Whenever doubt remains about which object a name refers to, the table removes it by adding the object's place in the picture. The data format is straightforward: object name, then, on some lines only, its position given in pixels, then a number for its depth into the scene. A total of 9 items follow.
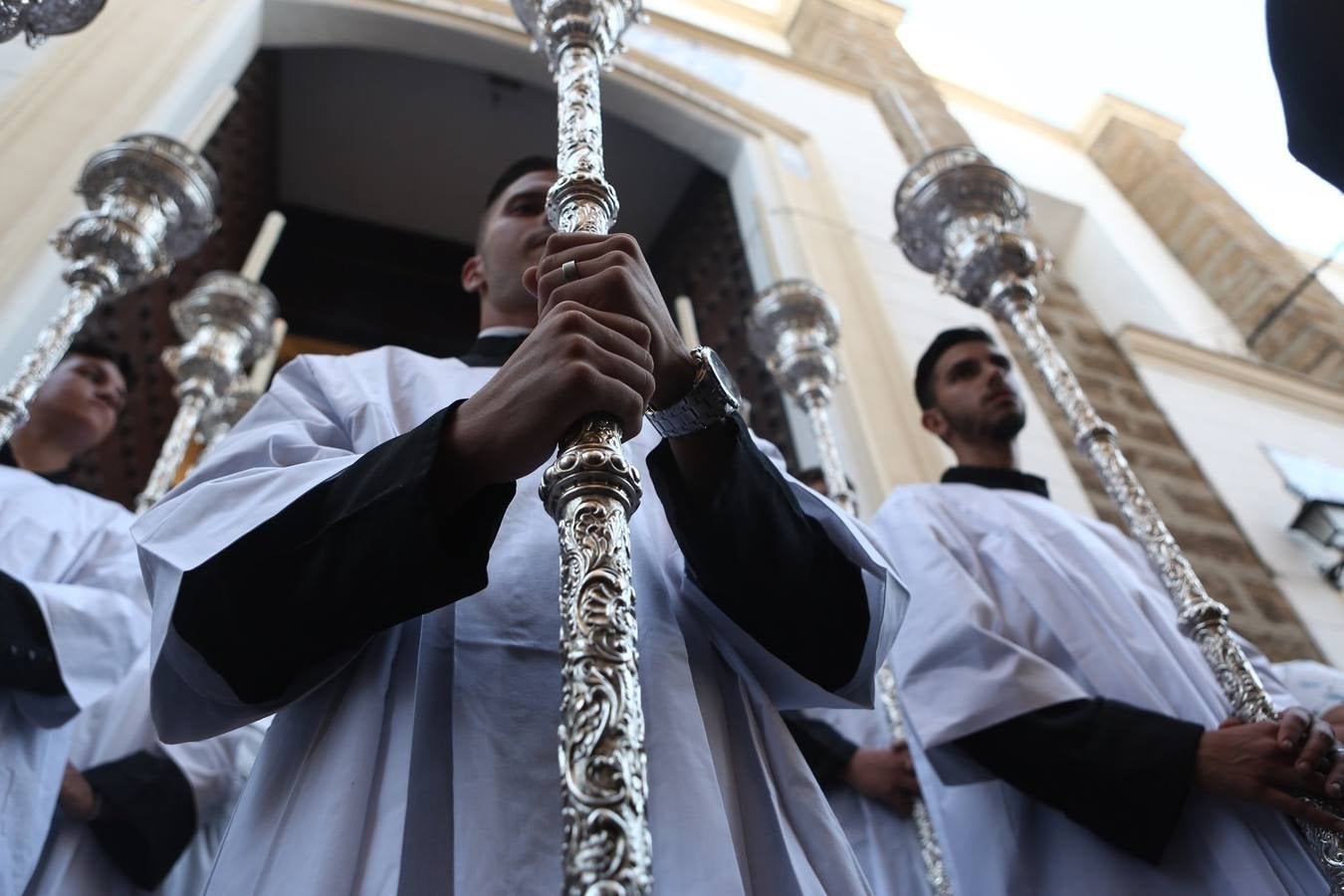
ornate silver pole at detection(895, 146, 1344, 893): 1.46
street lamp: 3.61
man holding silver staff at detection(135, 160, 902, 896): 0.79
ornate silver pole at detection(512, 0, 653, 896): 0.53
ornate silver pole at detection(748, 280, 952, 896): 2.28
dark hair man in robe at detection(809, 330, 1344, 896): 1.29
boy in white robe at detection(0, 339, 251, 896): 1.42
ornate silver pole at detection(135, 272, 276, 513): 2.27
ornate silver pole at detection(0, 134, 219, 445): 1.76
